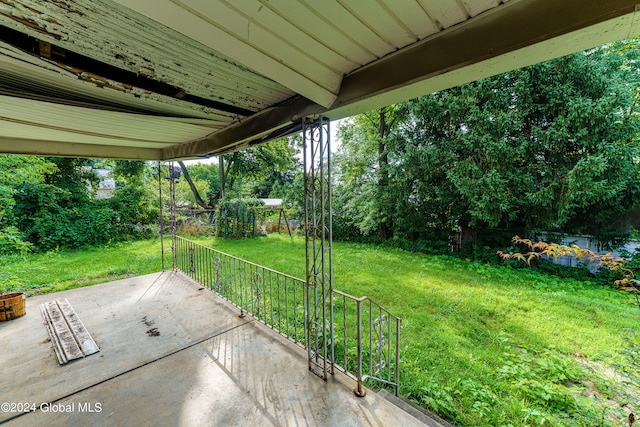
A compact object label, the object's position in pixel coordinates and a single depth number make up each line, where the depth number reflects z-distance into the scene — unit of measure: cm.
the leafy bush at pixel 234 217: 933
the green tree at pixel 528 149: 505
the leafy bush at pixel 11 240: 352
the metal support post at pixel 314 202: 220
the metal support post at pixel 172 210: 498
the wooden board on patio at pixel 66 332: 268
